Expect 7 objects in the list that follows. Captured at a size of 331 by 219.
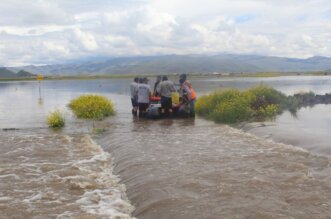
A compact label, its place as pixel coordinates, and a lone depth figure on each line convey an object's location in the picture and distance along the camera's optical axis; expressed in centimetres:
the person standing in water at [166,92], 1977
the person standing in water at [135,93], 2195
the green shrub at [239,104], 1927
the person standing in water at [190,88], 2045
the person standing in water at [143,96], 2103
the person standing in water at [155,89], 2243
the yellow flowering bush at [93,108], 2330
